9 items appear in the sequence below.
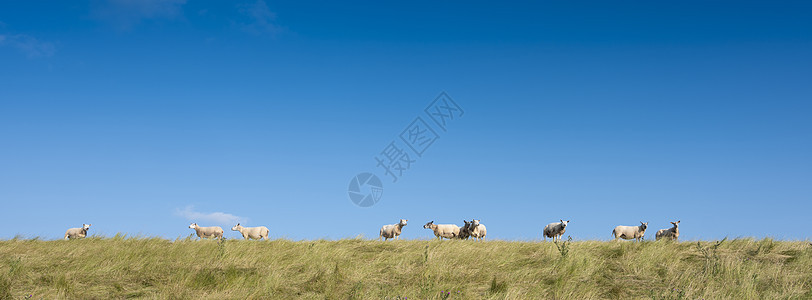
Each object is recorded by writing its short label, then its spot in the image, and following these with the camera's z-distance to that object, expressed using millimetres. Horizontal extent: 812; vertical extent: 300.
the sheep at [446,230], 28641
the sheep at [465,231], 27688
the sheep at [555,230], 26641
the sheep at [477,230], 27250
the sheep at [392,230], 30523
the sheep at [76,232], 31247
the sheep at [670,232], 25902
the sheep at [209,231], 34656
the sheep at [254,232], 34312
